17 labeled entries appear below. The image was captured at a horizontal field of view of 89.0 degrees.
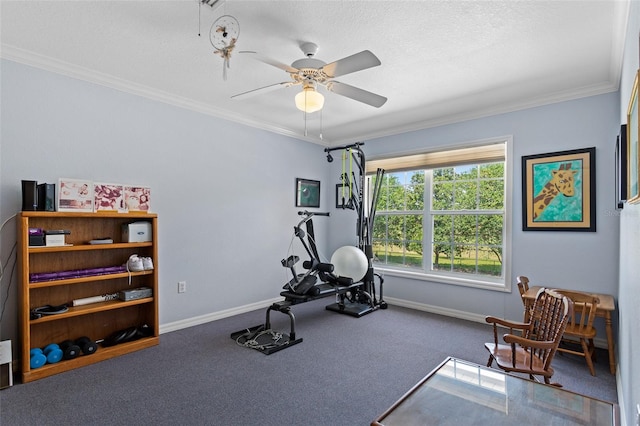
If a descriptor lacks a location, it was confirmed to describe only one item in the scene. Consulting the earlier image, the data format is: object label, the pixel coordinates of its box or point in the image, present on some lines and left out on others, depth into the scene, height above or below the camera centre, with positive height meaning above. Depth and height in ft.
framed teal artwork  10.86 +0.71
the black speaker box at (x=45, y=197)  8.89 +0.41
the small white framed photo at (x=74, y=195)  9.29 +0.49
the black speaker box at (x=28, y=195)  8.58 +0.45
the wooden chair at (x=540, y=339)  6.53 -2.72
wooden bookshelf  8.48 -2.32
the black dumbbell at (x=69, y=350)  9.05 -3.87
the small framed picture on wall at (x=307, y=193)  17.20 +1.04
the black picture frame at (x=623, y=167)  6.56 +0.93
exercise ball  13.96 -2.23
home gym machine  11.42 -2.97
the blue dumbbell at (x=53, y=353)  8.84 -3.86
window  13.52 -0.19
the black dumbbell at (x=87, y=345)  9.39 -3.88
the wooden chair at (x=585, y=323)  8.91 -3.28
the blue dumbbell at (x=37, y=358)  8.52 -3.86
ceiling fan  7.33 +3.41
